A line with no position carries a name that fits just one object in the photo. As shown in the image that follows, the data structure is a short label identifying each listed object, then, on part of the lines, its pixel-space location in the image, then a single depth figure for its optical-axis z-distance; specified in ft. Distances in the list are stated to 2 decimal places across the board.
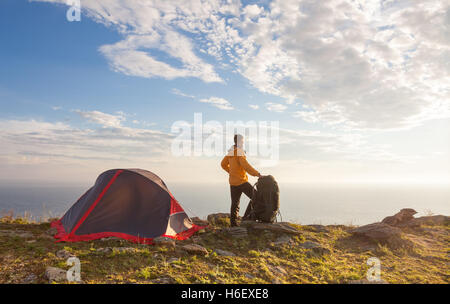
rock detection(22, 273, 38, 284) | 15.98
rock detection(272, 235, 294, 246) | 27.35
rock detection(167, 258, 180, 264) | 20.27
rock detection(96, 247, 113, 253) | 21.65
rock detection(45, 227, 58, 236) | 28.00
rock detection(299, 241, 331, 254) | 26.46
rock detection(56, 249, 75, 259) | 20.10
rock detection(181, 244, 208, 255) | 22.40
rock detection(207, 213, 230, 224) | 37.02
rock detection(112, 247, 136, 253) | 21.63
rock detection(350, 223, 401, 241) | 30.82
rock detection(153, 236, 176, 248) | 24.05
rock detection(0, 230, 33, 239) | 25.75
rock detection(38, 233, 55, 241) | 25.68
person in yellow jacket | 31.86
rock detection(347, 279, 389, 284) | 18.37
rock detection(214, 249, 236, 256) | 23.05
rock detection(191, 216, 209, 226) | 34.06
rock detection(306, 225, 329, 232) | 36.42
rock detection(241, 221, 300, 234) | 30.33
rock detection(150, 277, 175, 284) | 16.47
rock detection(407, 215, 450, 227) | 42.63
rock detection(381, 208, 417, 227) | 42.86
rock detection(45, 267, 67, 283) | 15.93
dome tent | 26.11
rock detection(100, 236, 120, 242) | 24.87
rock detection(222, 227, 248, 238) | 29.14
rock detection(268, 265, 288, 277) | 19.55
